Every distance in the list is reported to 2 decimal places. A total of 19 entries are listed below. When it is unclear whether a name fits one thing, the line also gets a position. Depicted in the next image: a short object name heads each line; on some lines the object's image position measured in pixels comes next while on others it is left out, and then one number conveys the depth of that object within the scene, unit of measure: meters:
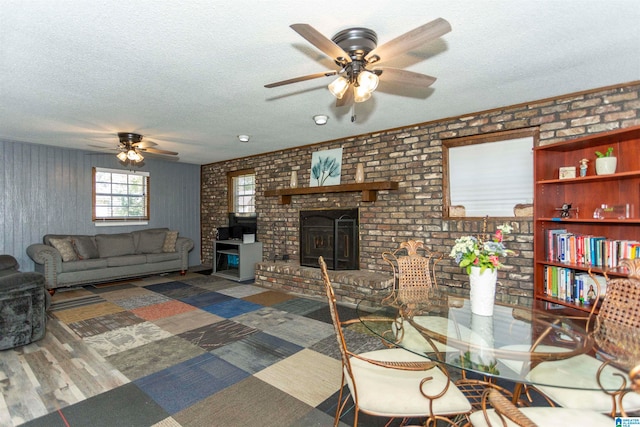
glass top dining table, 1.37
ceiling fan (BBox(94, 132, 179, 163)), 4.41
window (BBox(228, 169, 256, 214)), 6.43
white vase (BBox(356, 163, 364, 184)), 4.42
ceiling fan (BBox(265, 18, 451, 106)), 1.71
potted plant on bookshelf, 2.62
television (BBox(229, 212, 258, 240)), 6.16
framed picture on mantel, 4.85
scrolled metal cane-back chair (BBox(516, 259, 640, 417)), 1.32
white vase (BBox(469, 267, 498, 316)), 1.82
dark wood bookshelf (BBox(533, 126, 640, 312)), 2.64
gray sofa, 4.79
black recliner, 2.74
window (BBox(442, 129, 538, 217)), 3.37
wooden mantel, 4.08
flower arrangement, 1.80
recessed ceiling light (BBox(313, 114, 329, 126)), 3.66
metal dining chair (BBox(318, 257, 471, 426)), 1.36
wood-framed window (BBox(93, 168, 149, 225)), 6.02
